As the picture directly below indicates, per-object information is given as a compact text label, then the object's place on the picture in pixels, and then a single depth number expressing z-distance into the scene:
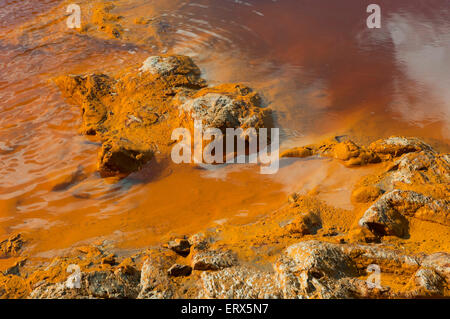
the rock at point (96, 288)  1.93
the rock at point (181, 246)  2.47
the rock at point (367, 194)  2.86
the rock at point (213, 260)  2.18
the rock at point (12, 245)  2.68
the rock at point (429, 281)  1.91
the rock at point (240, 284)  1.95
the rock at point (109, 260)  2.37
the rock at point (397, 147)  3.30
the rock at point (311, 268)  1.95
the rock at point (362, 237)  2.42
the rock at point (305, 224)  2.57
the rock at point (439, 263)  1.99
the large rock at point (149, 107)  3.62
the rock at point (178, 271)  2.15
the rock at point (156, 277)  2.01
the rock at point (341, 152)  3.31
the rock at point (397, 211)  2.50
